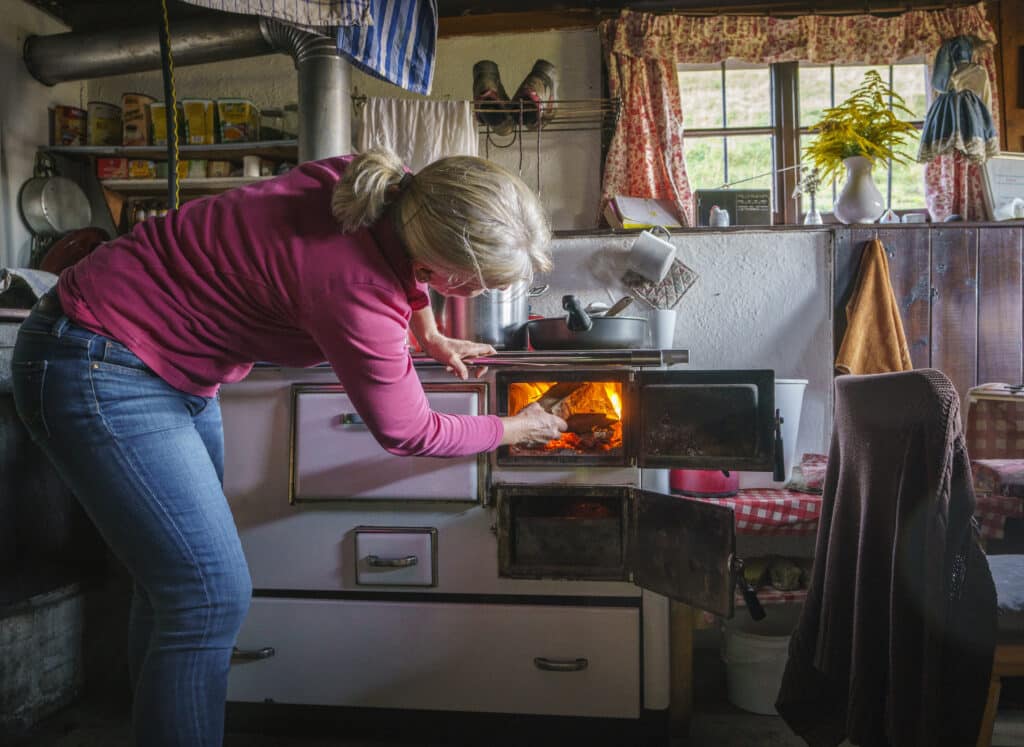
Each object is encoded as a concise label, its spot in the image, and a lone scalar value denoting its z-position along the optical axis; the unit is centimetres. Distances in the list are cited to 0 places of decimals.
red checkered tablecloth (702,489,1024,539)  208
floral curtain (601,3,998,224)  280
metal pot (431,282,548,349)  213
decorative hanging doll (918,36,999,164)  257
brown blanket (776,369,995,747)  118
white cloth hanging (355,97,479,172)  278
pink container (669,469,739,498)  222
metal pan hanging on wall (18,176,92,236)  303
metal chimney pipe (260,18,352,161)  266
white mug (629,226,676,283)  258
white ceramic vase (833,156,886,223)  258
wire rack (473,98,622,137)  284
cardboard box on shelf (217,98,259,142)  298
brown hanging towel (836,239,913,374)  253
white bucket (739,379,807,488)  222
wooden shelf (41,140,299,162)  295
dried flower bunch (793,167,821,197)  267
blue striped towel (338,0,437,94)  254
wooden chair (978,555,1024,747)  133
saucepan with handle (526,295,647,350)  194
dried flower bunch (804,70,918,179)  257
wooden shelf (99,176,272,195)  300
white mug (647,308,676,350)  248
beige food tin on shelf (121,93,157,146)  306
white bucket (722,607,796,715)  206
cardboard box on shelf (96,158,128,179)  312
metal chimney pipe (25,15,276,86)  279
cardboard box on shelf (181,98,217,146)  301
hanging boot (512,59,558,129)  280
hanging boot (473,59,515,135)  283
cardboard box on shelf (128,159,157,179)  312
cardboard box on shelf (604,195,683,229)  275
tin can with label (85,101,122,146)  312
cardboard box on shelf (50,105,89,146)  312
